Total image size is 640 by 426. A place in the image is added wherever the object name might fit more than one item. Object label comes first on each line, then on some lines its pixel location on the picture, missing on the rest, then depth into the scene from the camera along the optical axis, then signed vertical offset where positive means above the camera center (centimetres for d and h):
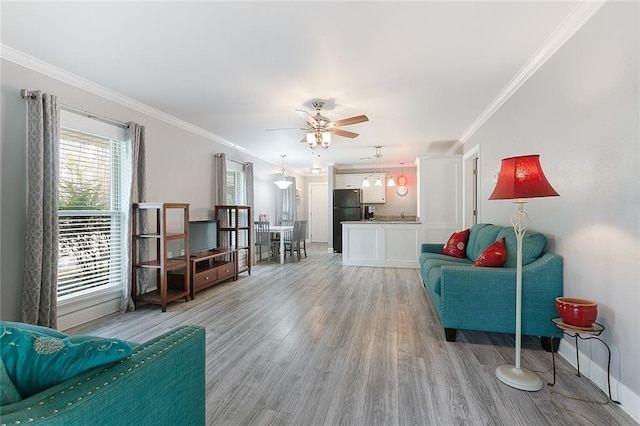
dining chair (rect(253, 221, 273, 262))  663 -55
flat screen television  438 -39
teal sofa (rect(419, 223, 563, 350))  231 -69
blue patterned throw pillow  76 -40
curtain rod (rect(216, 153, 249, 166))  564 +102
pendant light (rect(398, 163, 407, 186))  769 +84
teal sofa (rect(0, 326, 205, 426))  68 -51
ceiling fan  353 +107
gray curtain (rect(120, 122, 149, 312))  347 +29
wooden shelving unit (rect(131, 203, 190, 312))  347 -59
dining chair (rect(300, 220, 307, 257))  712 -49
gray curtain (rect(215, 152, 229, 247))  528 +46
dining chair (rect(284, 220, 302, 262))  677 -68
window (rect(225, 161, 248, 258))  592 +44
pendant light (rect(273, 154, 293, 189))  703 +69
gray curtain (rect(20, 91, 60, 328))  250 -2
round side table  174 -72
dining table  654 -47
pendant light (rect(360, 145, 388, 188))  644 +114
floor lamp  189 +13
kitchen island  586 -65
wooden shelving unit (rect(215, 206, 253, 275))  522 -28
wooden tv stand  397 -88
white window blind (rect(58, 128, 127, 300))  293 -4
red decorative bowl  176 -62
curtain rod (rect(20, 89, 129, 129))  254 +103
